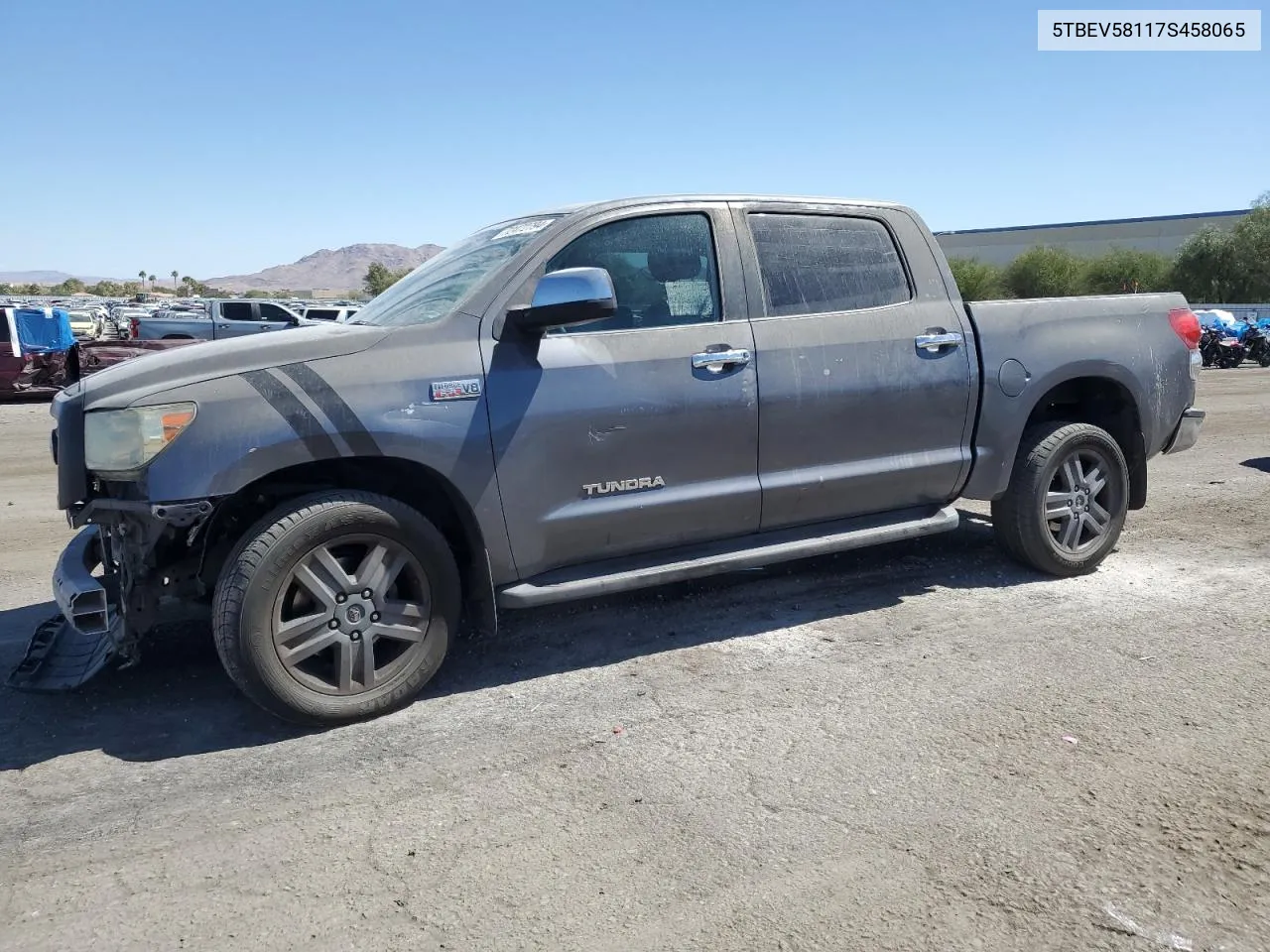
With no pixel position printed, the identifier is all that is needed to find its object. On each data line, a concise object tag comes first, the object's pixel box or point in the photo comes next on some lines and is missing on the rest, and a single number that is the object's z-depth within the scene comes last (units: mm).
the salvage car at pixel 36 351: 17453
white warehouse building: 65438
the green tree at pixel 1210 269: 55750
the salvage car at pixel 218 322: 24641
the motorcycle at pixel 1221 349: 25594
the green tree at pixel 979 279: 64562
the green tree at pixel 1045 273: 63125
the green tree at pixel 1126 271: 59688
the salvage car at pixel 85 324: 29131
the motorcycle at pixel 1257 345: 26328
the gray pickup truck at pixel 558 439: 3623
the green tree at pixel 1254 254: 54188
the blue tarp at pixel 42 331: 18125
